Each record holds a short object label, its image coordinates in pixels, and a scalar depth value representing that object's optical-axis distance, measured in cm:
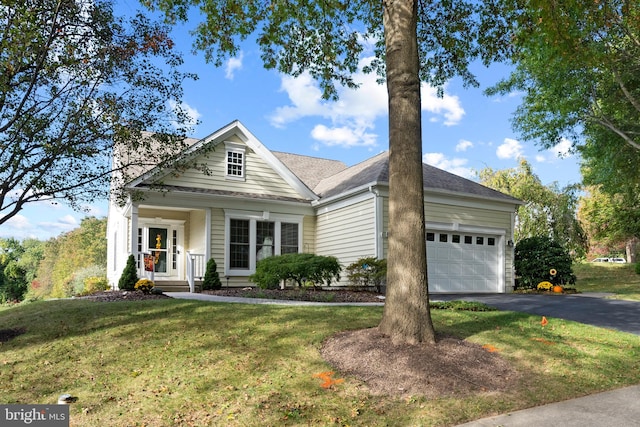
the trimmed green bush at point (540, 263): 1728
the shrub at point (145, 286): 1288
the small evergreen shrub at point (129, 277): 1402
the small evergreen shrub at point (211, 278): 1496
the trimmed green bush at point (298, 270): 1315
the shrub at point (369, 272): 1358
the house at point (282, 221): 1559
